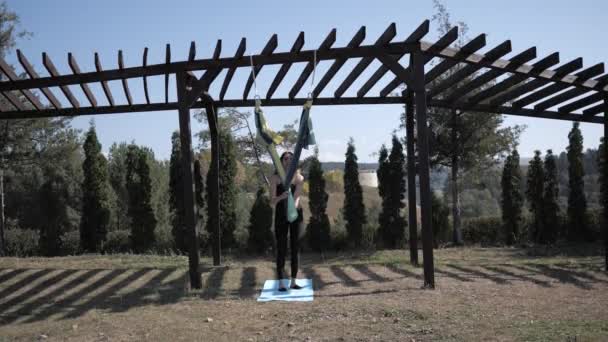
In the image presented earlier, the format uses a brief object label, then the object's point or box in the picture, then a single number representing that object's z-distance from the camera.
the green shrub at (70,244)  13.80
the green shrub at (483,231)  12.89
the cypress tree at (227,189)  12.01
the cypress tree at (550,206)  11.98
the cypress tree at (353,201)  12.22
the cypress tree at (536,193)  12.09
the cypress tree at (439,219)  12.42
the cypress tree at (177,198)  12.01
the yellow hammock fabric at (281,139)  5.53
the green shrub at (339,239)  12.32
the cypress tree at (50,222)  13.76
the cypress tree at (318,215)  12.11
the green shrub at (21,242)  14.36
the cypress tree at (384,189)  12.18
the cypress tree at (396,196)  12.11
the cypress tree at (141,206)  12.41
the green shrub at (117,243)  12.73
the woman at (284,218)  5.66
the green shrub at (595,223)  11.76
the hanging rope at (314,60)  5.54
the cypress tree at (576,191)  11.93
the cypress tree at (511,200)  12.23
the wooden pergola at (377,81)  5.75
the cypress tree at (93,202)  12.45
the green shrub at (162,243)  12.49
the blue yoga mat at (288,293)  5.52
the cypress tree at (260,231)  12.16
